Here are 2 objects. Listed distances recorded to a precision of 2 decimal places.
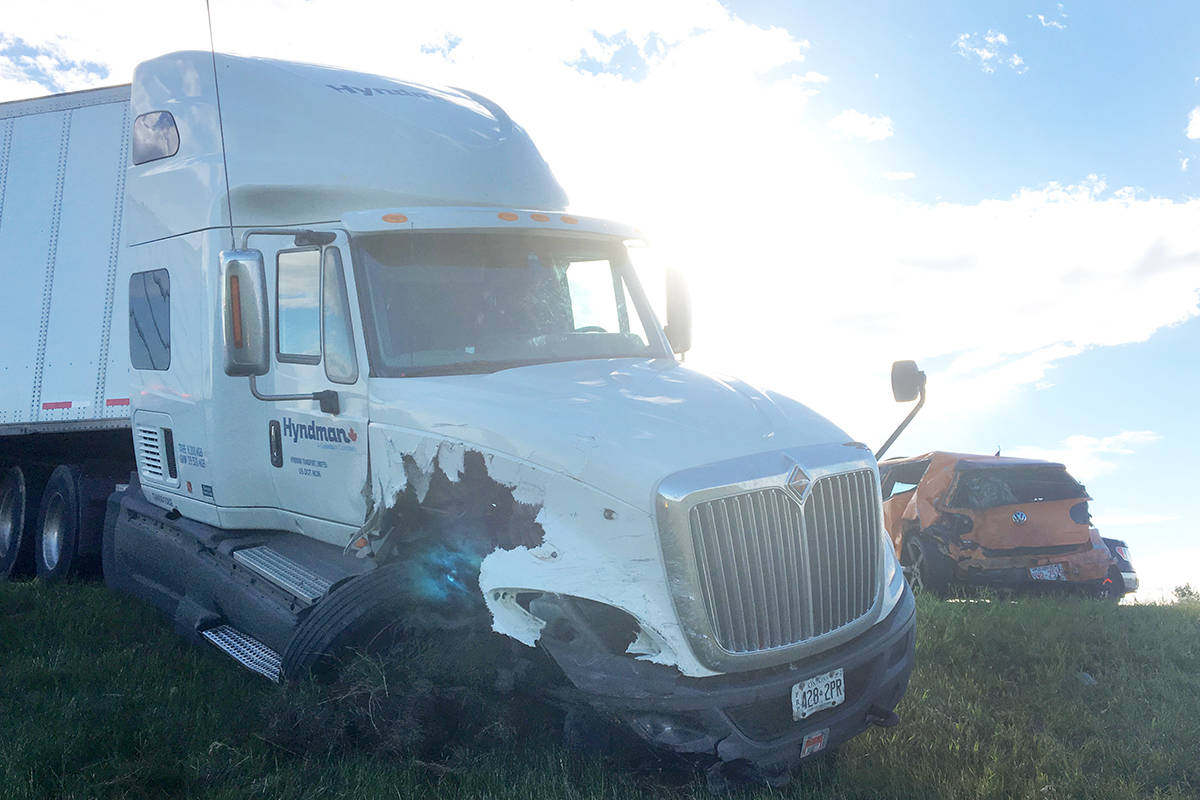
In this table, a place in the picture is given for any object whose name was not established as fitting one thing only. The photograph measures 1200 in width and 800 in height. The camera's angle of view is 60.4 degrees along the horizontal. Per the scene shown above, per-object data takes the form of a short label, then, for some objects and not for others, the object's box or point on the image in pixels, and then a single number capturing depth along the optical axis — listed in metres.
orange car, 10.26
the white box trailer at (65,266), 9.22
